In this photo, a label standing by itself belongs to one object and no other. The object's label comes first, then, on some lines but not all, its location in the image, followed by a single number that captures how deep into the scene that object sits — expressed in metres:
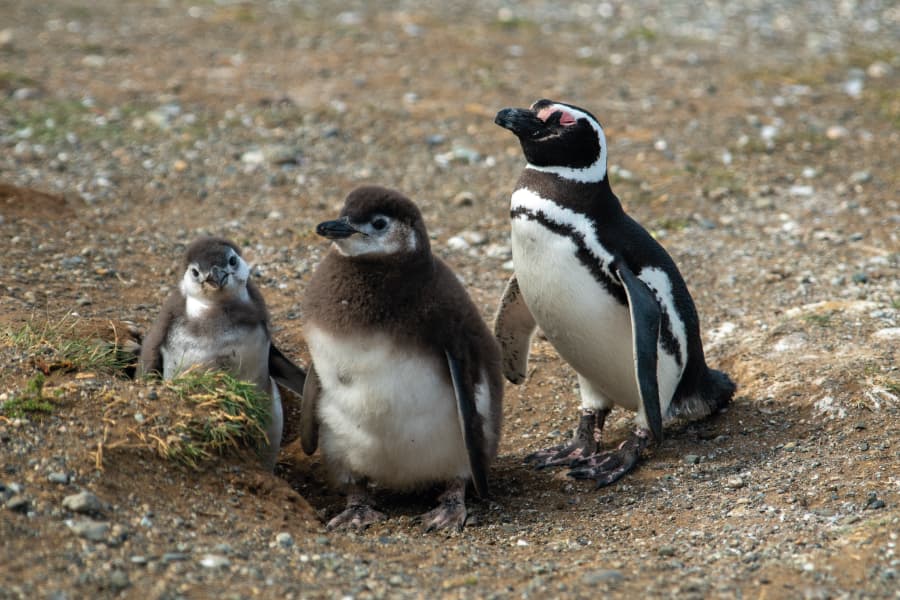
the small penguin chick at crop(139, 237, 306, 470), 8.80
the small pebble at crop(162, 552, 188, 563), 6.50
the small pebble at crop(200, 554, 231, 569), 6.56
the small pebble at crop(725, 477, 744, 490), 8.70
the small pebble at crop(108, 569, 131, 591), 6.13
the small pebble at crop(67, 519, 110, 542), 6.53
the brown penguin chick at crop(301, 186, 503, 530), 8.17
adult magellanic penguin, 9.49
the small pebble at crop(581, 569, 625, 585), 6.68
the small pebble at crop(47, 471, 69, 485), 6.95
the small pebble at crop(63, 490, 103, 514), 6.74
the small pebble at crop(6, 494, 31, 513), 6.61
